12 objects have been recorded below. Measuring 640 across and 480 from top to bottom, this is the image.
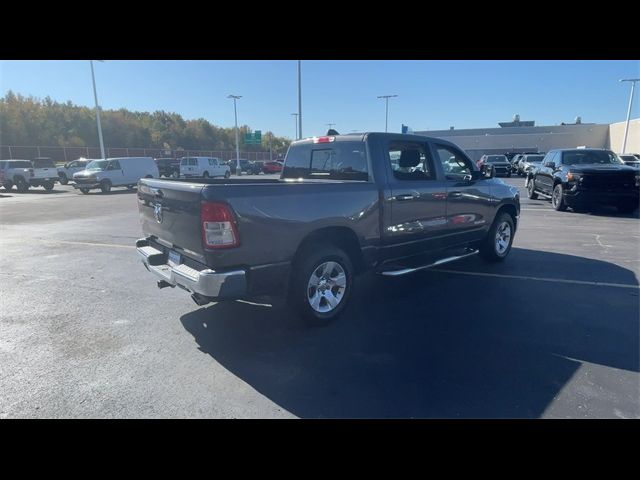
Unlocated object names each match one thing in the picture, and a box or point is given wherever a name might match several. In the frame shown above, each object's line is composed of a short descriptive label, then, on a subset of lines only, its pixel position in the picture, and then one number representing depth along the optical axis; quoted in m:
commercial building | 55.22
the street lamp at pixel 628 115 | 39.96
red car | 47.94
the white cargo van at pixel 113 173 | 21.30
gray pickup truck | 3.34
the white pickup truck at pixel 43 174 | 23.45
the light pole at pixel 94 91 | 30.02
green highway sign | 54.19
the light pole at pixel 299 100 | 26.08
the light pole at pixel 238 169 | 46.16
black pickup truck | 10.71
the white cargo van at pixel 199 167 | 32.62
